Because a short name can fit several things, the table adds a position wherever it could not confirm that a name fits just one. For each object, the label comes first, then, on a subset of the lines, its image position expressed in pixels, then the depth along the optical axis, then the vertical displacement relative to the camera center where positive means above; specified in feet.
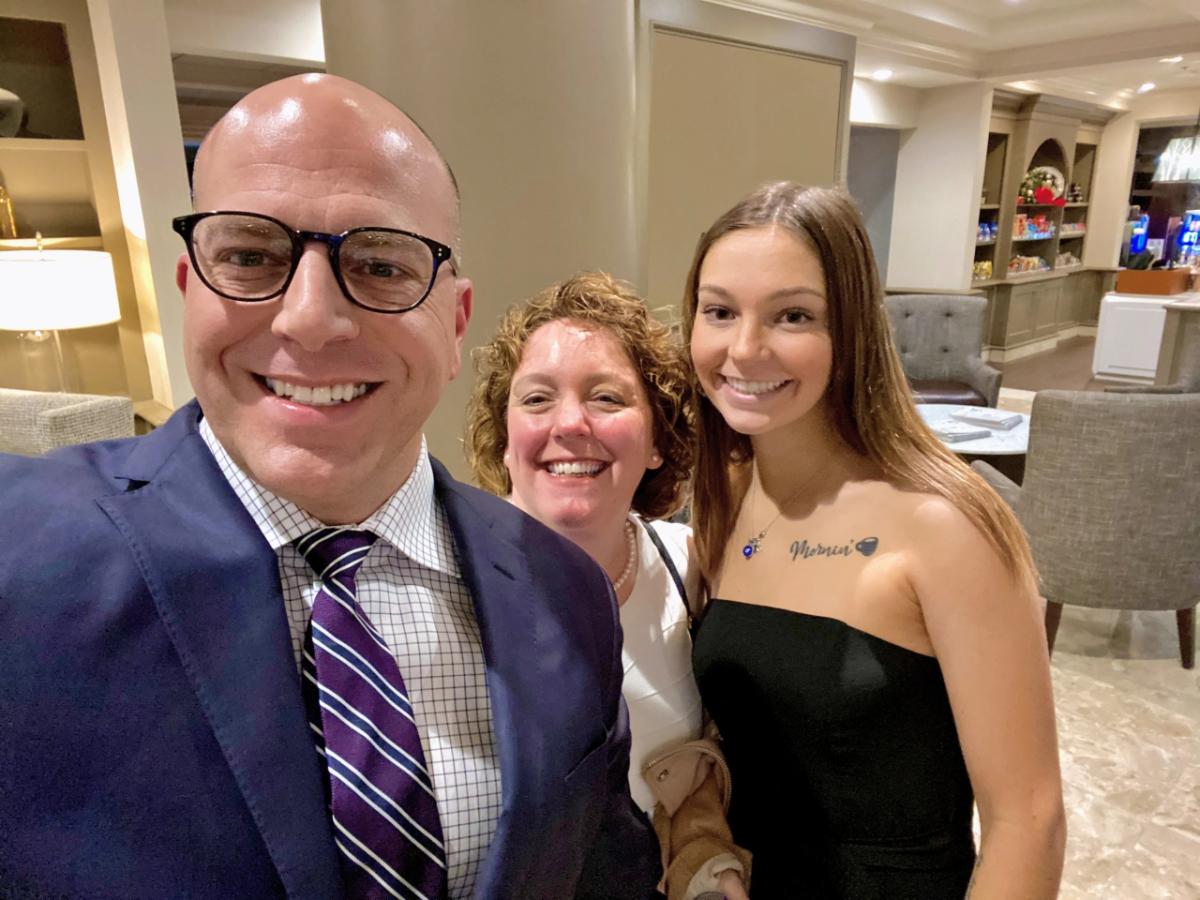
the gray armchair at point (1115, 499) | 8.29 -2.91
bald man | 1.83 -0.98
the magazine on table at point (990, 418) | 12.39 -2.92
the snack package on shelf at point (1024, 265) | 28.60 -1.17
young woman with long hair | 3.51 -1.83
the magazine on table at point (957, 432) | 11.69 -2.94
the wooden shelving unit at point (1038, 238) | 26.66 -0.06
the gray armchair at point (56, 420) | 8.58 -1.95
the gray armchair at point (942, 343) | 16.61 -2.36
